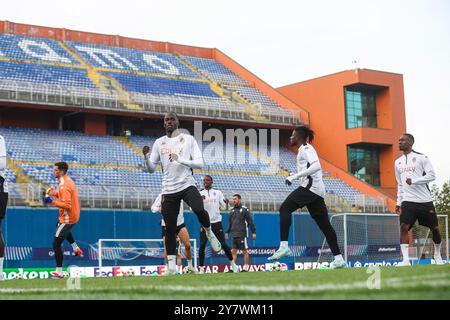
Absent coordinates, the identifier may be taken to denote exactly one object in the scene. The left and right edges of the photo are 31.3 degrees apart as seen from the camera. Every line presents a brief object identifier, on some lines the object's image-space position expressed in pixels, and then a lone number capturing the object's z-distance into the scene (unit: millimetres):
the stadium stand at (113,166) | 29641
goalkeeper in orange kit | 14375
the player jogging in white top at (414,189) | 13531
